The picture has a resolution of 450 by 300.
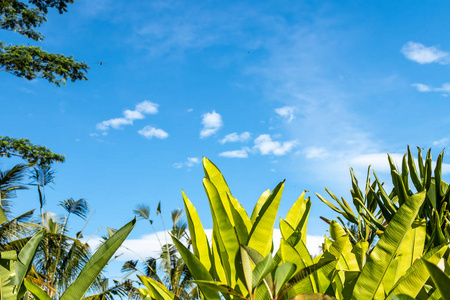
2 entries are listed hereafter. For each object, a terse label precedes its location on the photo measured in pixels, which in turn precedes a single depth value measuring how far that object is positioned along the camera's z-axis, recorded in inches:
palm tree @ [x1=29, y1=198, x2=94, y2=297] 374.9
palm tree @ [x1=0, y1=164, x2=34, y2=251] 337.0
